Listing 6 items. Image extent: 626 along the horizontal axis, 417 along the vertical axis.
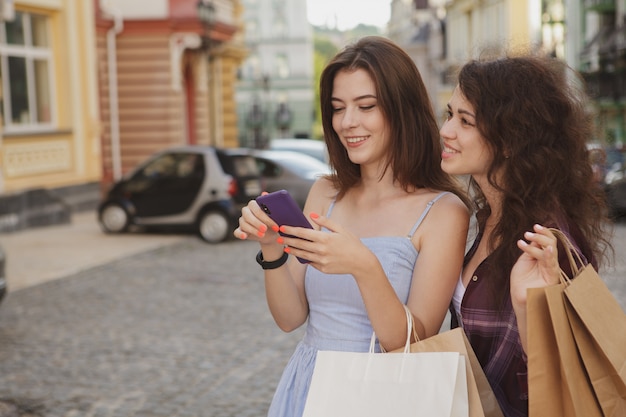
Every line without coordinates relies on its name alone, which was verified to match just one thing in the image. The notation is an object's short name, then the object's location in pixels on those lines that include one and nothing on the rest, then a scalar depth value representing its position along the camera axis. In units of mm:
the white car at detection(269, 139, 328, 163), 21172
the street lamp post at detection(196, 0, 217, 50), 22972
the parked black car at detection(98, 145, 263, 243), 14648
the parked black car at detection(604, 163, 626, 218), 16828
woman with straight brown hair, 2400
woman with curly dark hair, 2232
